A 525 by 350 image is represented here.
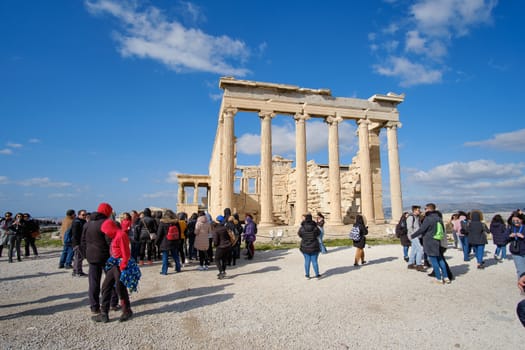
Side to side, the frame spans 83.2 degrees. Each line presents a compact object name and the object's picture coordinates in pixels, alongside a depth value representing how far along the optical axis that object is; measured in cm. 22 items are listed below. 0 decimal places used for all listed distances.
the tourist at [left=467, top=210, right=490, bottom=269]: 866
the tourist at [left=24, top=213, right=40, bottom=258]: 1065
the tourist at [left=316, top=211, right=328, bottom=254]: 1101
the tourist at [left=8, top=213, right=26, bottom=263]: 1011
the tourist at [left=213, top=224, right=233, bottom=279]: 749
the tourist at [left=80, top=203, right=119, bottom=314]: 464
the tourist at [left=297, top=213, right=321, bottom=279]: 724
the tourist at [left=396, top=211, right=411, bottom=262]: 900
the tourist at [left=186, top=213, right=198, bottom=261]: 970
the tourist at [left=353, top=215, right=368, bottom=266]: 865
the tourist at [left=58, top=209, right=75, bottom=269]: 909
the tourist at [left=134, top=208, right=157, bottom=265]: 902
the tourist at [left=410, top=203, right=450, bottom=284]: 686
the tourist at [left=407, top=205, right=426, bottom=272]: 823
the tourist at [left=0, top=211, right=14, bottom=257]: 1002
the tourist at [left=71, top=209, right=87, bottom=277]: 779
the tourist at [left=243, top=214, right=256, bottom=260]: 1016
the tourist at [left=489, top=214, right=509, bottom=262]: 892
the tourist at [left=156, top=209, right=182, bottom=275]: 795
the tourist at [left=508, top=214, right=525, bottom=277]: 623
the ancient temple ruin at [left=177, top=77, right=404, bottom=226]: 1919
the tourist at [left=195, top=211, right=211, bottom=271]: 850
